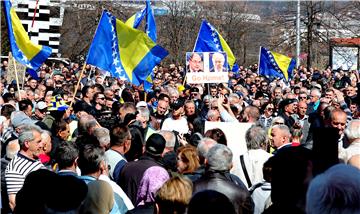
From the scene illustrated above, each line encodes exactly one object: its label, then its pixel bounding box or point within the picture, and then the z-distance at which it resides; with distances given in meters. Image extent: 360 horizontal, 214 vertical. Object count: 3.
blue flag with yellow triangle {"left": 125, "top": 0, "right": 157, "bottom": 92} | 15.48
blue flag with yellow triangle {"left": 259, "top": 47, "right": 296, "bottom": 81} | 20.01
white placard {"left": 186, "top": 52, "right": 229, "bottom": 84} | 13.01
